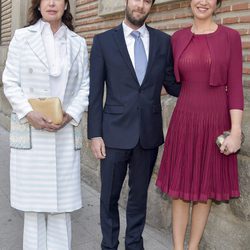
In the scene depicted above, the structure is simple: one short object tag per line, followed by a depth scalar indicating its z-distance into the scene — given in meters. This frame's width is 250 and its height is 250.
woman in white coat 2.76
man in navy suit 2.83
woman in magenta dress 2.65
